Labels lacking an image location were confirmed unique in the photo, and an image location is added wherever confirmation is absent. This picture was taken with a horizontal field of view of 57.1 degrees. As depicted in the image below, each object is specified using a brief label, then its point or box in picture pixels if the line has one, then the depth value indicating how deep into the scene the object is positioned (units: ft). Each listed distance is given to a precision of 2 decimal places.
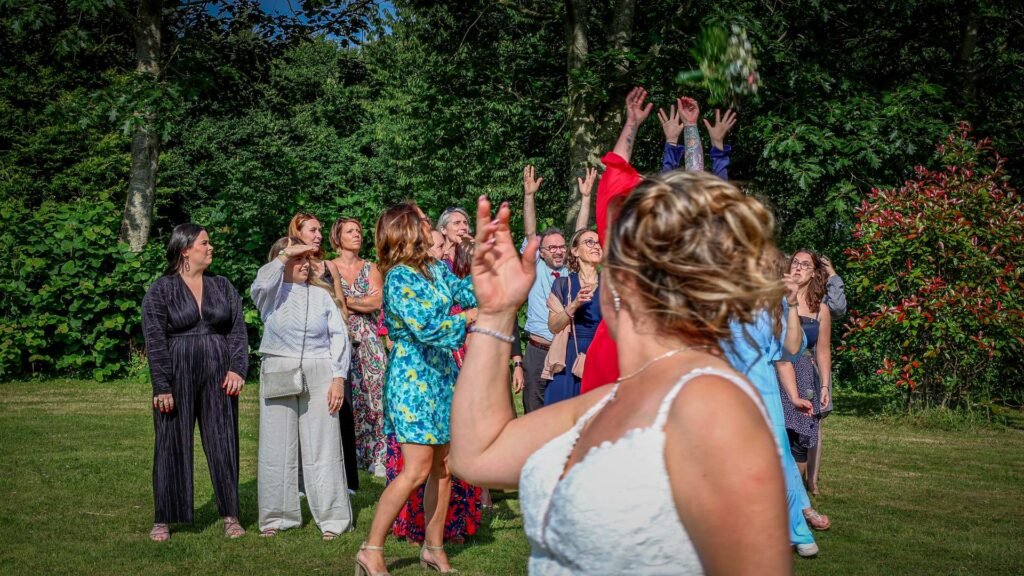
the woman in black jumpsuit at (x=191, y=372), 22.77
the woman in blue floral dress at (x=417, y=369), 19.22
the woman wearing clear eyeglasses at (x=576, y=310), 22.57
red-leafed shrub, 42.01
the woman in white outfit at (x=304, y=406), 23.47
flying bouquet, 14.96
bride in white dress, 5.13
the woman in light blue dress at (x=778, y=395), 18.07
